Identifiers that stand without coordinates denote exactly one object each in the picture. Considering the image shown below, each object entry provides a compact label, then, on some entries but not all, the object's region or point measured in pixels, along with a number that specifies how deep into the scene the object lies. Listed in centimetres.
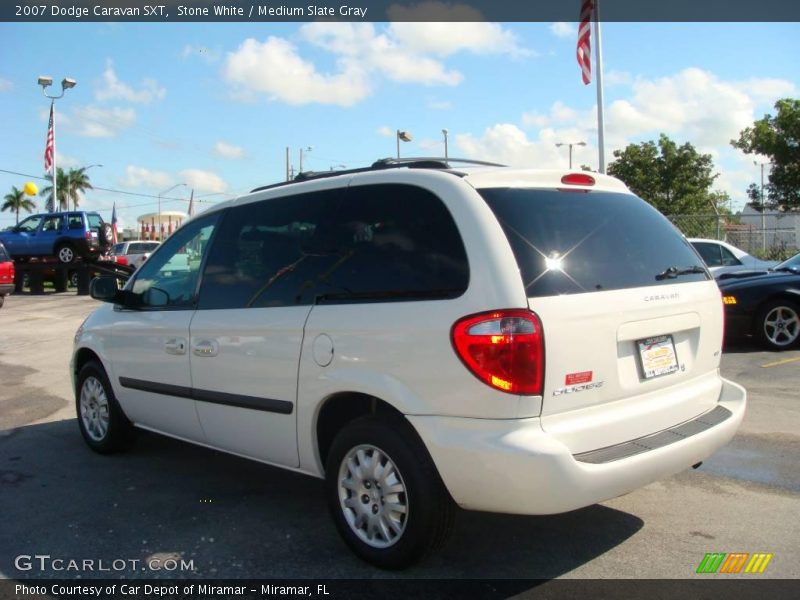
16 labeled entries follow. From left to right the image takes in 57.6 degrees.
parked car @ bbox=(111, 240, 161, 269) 2909
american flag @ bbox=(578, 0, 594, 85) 1773
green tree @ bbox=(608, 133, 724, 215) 3947
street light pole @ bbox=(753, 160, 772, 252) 2161
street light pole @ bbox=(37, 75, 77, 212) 2834
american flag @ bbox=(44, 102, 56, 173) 2886
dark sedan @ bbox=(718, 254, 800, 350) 933
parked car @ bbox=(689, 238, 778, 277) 1259
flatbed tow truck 2375
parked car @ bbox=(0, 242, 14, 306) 1828
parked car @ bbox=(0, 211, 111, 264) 2400
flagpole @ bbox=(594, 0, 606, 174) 1911
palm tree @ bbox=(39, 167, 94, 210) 7988
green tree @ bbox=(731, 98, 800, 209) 2781
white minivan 297
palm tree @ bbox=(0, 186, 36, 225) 8931
